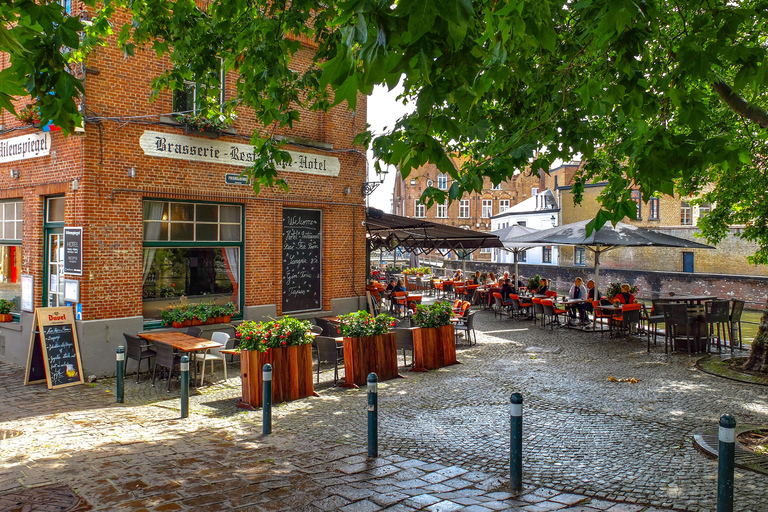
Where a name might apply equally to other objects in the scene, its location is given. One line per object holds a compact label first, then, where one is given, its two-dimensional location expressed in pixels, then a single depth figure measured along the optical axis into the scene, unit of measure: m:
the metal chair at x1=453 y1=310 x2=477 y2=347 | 12.77
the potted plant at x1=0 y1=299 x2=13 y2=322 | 11.66
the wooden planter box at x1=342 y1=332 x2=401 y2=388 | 9.25
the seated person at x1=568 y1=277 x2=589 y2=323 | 16.55
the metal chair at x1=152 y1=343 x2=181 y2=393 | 8.91
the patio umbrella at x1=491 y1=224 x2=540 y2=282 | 19.53
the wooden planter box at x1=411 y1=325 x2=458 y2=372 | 10.44
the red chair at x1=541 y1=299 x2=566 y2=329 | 15.78
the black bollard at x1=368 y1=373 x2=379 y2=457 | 5.79
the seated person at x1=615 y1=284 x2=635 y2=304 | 14.59
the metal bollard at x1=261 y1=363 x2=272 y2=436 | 6.68
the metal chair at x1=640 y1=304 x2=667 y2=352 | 13.08
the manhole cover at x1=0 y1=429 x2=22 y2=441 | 6.60
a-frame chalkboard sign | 9.28
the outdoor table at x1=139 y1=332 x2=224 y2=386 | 9.00
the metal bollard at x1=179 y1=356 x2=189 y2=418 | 7.39
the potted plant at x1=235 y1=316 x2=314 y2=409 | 8.09
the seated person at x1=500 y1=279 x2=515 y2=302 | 18.34
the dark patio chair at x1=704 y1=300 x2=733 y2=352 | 12.48
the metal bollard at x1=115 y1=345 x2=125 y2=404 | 8.03
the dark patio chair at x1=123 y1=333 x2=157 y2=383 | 9.47
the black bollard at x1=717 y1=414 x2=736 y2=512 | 3.93
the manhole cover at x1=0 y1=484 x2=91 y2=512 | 4.55
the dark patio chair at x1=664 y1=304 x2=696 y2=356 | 12.15
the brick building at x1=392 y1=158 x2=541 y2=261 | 61.84
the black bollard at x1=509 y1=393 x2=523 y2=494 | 5.04
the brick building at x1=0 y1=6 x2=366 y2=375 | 10.02
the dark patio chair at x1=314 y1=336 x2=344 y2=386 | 9.39
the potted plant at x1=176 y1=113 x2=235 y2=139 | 10.84
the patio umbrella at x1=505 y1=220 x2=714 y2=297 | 14.98
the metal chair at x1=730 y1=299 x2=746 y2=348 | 12.83
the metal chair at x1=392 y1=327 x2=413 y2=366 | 10.41
